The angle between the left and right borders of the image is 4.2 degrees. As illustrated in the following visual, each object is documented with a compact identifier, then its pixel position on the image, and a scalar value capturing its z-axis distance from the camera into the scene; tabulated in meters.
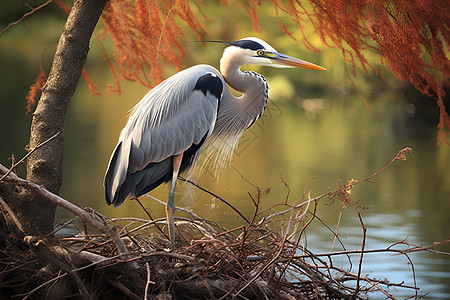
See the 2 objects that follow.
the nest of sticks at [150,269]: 14.24
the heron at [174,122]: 14.56
